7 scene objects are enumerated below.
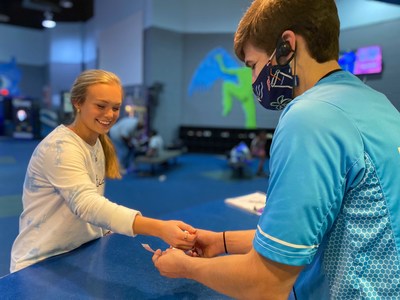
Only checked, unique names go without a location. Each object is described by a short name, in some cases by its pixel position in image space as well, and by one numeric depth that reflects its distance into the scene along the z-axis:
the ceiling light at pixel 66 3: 11.87
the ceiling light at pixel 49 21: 12.11
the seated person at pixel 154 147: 6.53
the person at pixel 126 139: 6.58
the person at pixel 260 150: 6.86
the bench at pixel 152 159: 6.20
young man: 0.51
